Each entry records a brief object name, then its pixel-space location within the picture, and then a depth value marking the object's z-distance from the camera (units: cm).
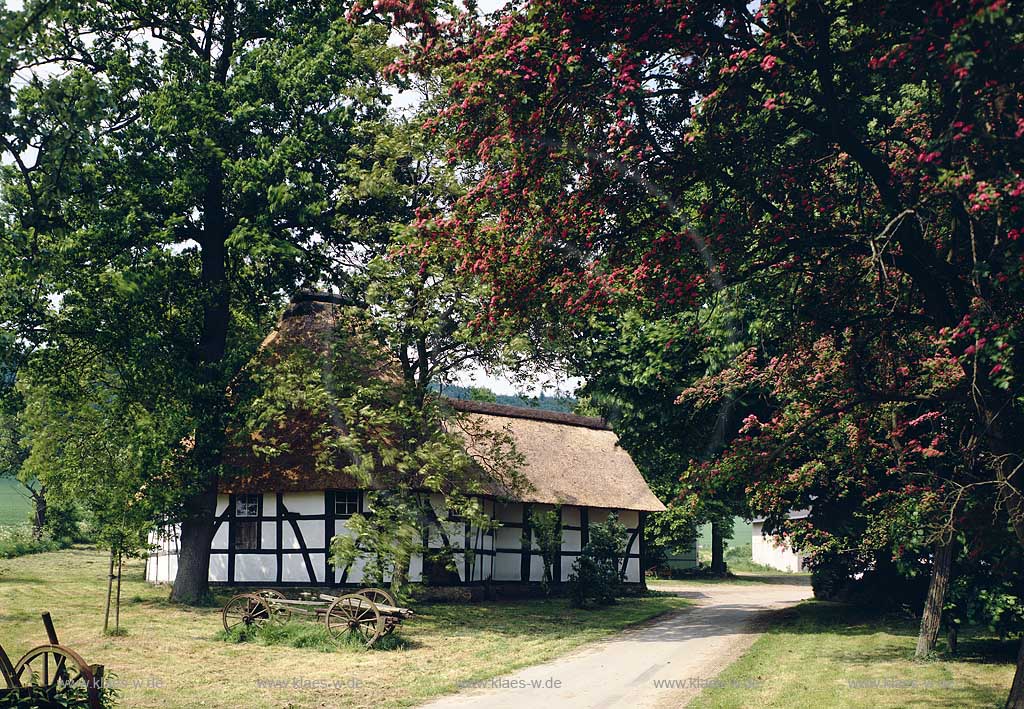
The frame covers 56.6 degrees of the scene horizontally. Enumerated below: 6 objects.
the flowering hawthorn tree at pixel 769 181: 914
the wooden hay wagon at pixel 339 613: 1872
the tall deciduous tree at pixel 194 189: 2219
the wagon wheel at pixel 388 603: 1881
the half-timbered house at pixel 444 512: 2692
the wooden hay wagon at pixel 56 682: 862
